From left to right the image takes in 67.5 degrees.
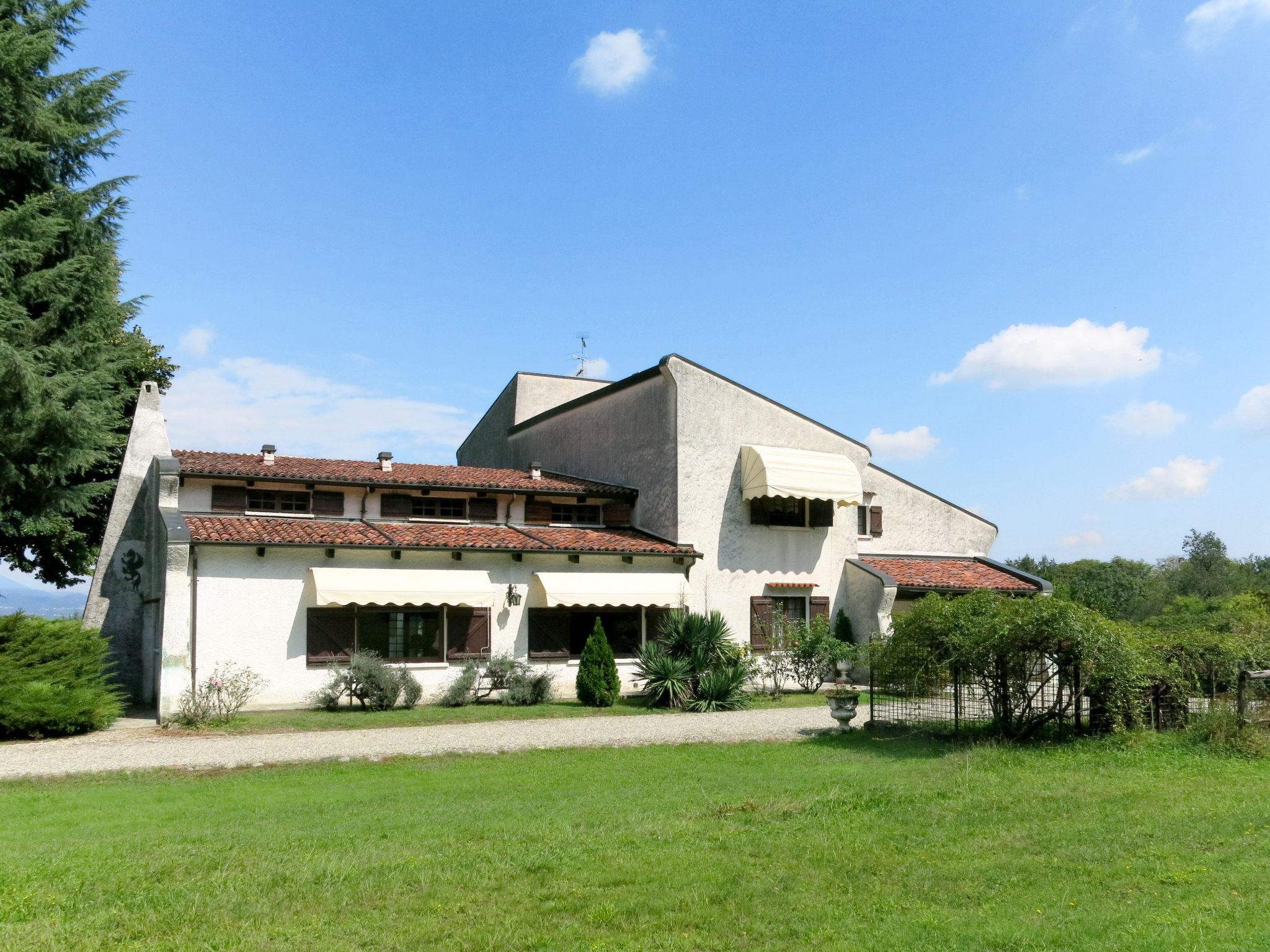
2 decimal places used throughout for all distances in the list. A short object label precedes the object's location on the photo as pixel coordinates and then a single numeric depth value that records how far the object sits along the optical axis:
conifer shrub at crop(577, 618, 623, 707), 22.42
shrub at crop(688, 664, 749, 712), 22.19
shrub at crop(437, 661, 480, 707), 21.95
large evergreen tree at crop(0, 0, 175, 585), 21.12
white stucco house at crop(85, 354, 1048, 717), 21.27
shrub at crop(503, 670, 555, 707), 22.19
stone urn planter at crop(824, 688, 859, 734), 17.19
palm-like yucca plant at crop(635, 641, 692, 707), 22.42
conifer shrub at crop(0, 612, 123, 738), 17.02
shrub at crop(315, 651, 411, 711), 20.84
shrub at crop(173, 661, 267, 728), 18.94
